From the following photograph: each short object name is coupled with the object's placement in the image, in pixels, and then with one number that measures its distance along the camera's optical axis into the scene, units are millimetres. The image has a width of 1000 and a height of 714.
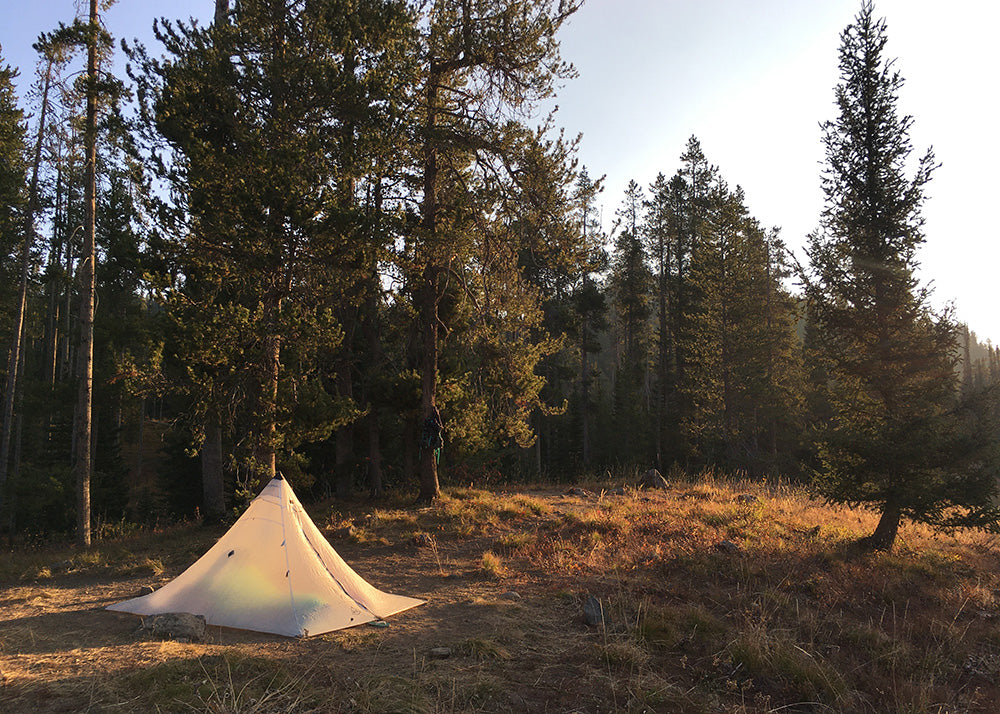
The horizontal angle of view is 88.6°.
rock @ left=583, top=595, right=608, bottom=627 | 6371
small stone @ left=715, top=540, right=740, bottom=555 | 9602
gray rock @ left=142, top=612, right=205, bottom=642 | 5496
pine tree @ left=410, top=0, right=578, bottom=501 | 10695
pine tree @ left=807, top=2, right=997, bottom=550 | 9320
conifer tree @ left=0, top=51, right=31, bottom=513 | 16906
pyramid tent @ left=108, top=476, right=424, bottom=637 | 5957
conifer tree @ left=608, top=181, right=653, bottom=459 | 35375
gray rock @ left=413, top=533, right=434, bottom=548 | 9875
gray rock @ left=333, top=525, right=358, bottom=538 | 10511
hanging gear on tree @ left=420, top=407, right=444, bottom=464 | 12094
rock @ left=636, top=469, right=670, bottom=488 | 16406
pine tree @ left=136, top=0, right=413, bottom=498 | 8422
